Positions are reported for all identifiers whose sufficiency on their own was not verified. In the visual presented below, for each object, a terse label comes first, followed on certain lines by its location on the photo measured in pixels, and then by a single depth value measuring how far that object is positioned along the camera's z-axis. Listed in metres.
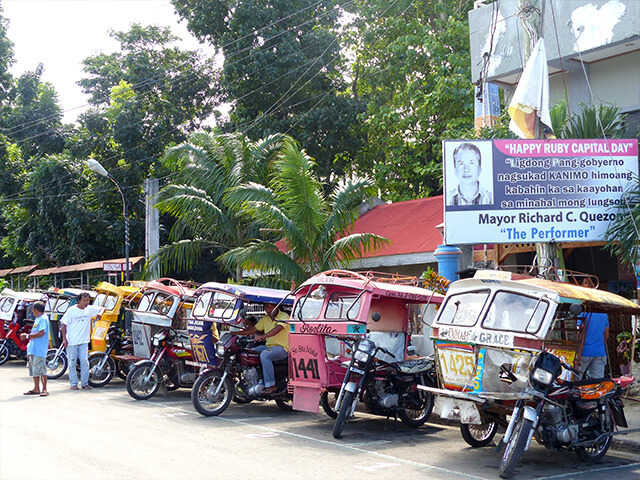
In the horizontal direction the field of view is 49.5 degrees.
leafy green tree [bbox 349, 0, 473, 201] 22.70
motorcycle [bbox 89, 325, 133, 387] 13.88
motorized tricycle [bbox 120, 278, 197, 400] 12.16
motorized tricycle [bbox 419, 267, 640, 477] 6.91
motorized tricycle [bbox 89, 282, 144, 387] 13.95
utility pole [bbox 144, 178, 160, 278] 21.92
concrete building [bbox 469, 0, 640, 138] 13.21
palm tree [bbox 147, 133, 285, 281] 19.73
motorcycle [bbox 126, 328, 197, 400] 12.05
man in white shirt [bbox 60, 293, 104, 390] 13.23
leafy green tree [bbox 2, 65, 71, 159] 35.81
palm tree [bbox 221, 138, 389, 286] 16.45
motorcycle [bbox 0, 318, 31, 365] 18.09
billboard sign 11.16
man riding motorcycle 10.59
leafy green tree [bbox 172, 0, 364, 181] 26.53
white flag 11.05
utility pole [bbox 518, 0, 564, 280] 11.07
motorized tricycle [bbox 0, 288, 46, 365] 18.05
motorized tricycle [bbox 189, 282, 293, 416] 10.52
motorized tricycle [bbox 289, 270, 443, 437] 9.15
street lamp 21.64
